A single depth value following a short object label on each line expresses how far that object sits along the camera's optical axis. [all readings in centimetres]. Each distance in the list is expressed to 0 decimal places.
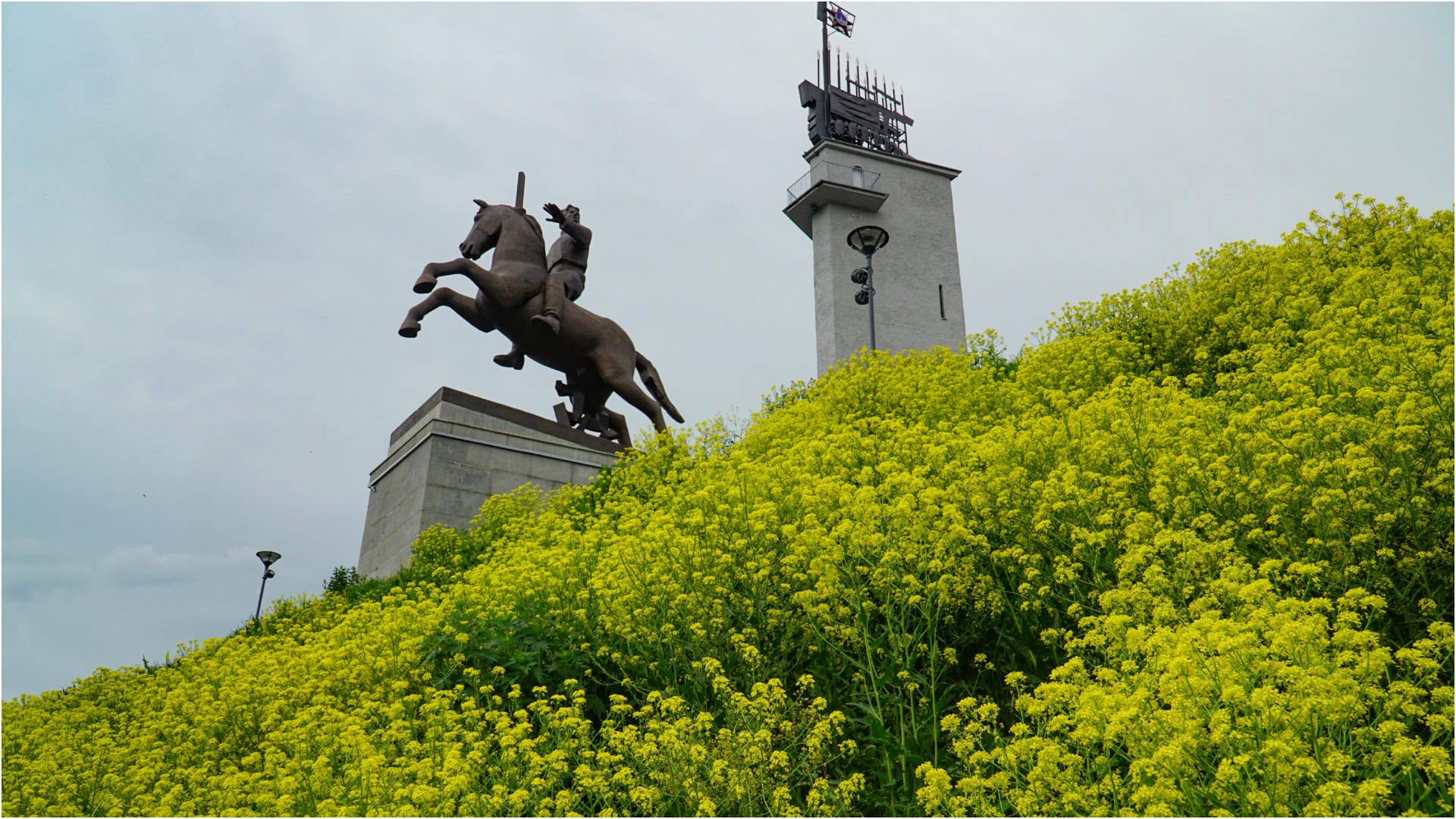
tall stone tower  3234
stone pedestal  1489
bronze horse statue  1462
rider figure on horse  1503
